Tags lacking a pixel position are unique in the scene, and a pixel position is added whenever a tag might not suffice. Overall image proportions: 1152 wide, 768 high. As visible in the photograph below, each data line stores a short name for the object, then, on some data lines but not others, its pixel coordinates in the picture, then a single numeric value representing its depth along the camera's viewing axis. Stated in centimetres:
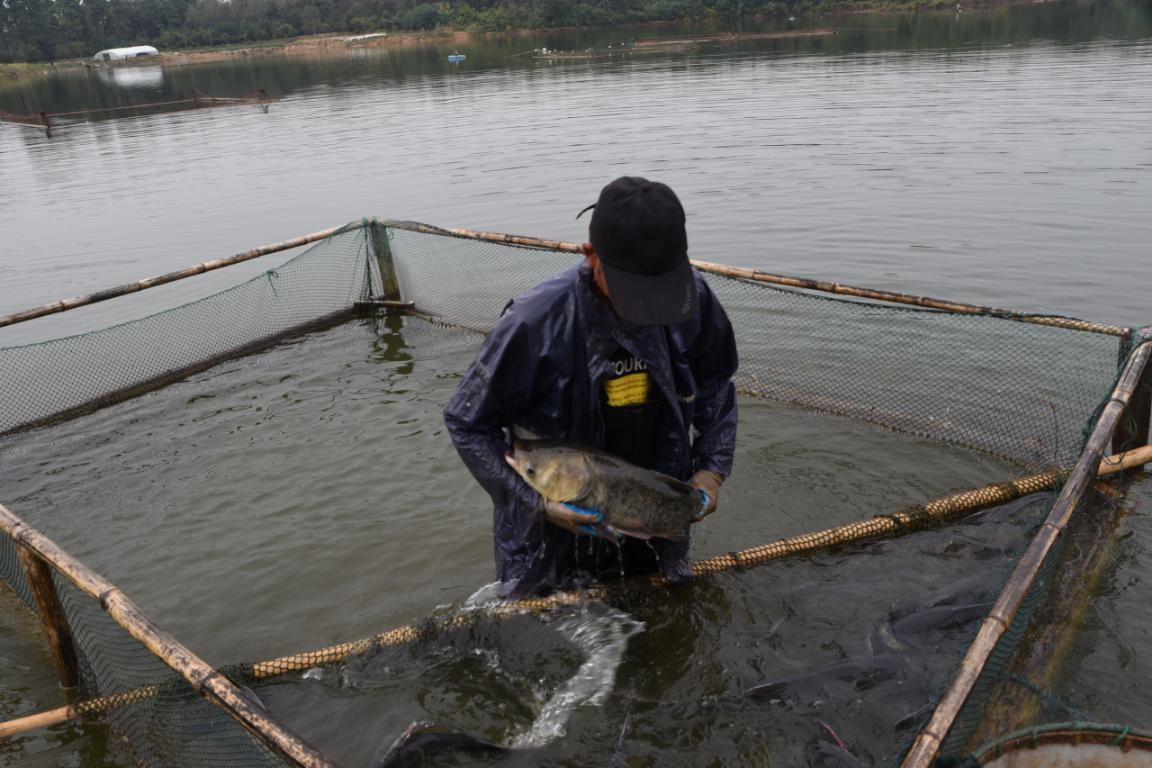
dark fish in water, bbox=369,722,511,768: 340
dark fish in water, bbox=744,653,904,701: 362
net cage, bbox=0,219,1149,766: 307
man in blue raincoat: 266
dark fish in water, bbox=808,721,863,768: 329
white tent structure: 7731
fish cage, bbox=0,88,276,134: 3156
